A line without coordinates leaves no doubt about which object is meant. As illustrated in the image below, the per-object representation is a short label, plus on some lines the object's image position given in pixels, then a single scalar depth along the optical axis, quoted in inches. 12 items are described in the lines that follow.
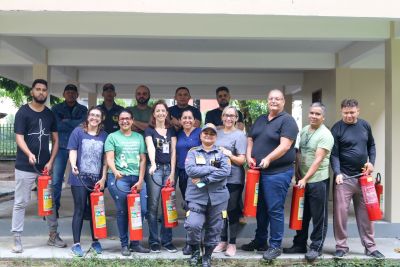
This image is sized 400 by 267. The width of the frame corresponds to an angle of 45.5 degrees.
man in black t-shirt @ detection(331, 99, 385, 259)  213.3
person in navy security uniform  199.6
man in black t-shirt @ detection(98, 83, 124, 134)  258.5
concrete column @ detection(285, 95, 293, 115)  579.1
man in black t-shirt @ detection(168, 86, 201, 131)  242.0
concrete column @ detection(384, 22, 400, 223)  261.0
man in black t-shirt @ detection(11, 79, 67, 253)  218.2
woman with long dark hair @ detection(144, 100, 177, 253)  216.0
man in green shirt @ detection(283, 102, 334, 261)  208.7
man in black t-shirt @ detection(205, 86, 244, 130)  251.1
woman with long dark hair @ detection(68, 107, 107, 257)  213.0
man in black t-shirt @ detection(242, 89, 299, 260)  206.7
